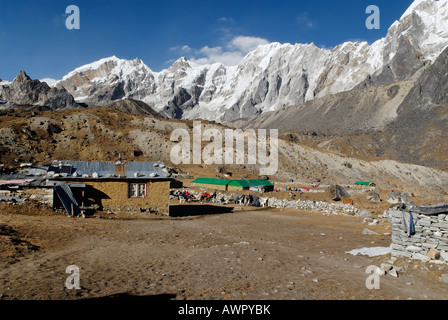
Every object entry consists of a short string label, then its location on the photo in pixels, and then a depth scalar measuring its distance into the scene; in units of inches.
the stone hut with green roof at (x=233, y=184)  1764.3
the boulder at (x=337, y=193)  1560.9
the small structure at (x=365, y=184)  2484.7
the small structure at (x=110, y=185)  882.1
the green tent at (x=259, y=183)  1812.9
